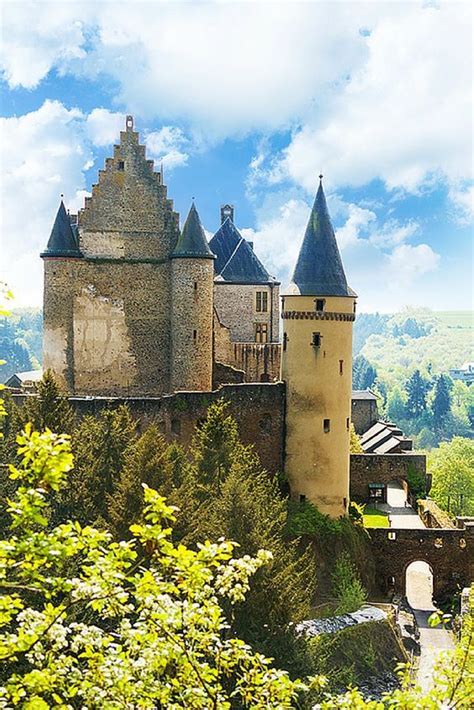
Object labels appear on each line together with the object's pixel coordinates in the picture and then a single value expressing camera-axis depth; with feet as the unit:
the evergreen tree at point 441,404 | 608.60
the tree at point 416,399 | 630.33
